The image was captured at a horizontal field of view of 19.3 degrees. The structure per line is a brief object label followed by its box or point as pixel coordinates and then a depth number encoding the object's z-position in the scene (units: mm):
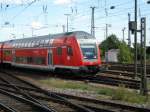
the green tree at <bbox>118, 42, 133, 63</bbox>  72750
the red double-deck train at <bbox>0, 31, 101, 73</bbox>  28047
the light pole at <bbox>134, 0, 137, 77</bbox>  28750
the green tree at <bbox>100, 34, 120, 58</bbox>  102262
